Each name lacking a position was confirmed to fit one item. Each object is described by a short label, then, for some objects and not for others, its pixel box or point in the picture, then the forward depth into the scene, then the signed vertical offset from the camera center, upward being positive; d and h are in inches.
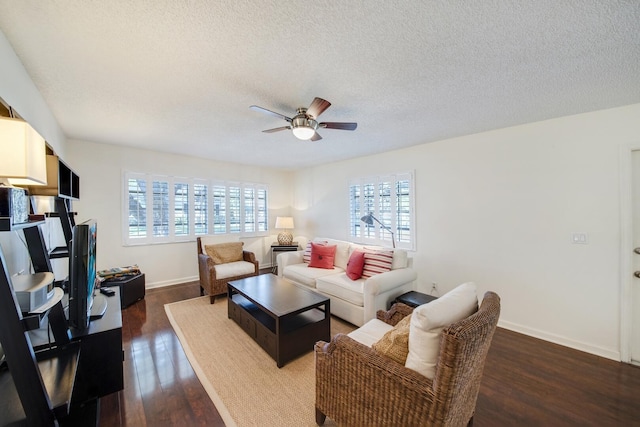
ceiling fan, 87.4 +32.0
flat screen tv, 58.2 -15.5
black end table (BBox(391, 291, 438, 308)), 104.1 -39.8
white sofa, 105.4 -36.5
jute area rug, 64.7 -53.7
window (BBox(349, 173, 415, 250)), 152.1 +1.2
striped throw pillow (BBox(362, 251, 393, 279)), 122.9 -26.8
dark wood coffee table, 85.7 -43.1
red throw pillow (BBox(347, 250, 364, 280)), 124.9 -28.9
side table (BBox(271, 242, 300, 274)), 204.7 -31.1
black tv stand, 36.7 -32.9
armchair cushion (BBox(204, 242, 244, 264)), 159.0 -27.0
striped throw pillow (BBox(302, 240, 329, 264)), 158.2 -29.1
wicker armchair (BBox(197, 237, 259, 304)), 138.7 -37.6
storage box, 129.4 -41.4
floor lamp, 149.0 -6.1
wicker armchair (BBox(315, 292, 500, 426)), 40.8 -34.5
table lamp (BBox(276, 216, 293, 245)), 211.6 -14.0
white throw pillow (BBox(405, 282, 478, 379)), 44.6 -22.3
